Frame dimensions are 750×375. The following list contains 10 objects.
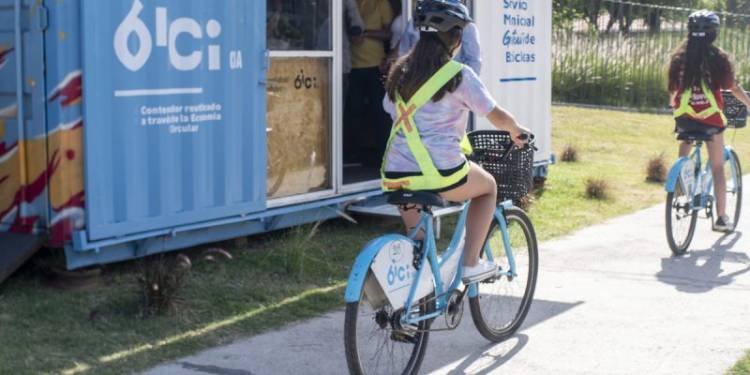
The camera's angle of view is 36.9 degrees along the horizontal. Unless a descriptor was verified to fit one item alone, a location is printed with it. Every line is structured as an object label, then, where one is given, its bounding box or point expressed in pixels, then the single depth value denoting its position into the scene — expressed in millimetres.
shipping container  6785
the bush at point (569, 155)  14719
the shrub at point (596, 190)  11672
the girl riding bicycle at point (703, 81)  9031
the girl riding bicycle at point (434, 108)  5457
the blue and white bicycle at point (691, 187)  8727
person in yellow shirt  10273
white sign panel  10852
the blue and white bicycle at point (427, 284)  5172
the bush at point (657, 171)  13133
